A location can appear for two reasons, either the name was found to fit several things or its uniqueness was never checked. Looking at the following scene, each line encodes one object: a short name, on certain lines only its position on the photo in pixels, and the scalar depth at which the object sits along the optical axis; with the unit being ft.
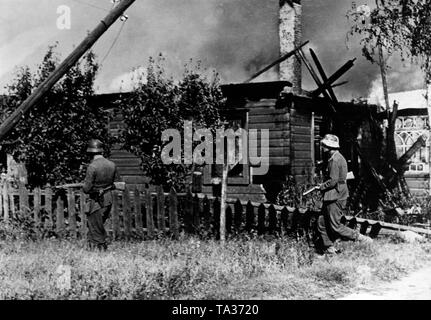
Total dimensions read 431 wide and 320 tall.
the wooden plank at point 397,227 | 30.27
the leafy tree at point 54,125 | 32.89
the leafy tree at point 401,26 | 35.78
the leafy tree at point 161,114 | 32.89
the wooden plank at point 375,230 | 30.48
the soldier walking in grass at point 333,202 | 25.58
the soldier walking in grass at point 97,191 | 26.32
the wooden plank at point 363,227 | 30.37
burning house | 45.16
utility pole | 32.32
